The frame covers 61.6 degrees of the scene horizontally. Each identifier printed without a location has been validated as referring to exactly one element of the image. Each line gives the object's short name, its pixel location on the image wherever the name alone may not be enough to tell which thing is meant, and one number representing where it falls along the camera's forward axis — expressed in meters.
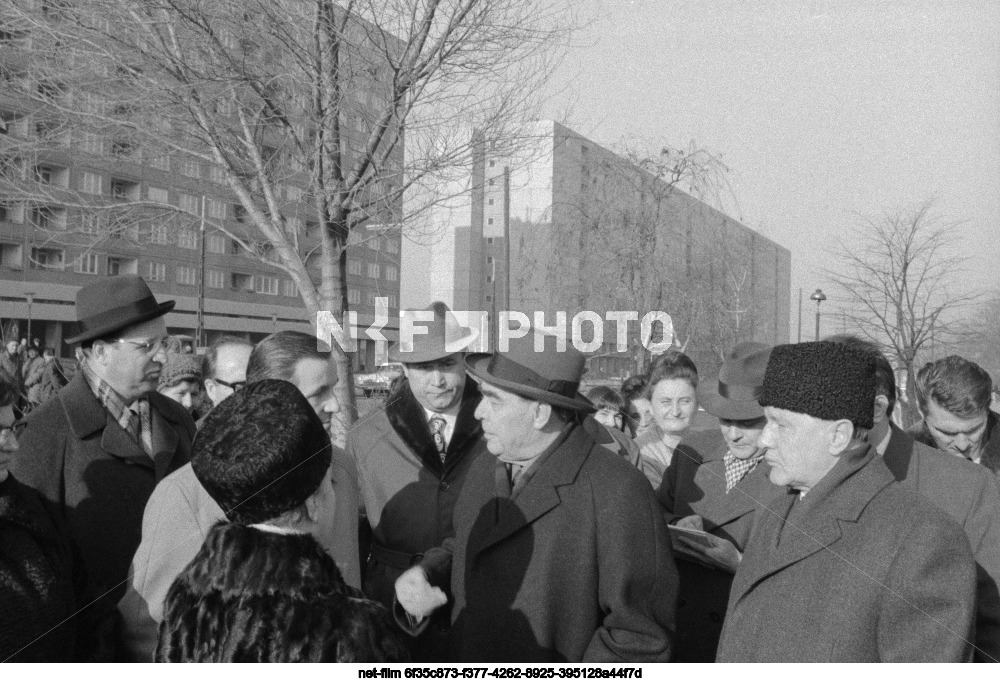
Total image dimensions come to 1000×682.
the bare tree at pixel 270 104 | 4.85
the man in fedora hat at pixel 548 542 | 2.08
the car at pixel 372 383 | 12.66
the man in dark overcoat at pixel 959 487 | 2.03
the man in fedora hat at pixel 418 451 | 3.14
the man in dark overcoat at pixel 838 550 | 1.62
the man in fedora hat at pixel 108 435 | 2.62
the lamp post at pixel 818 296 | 8.56
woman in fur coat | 1.39
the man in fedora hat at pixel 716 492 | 2.59
